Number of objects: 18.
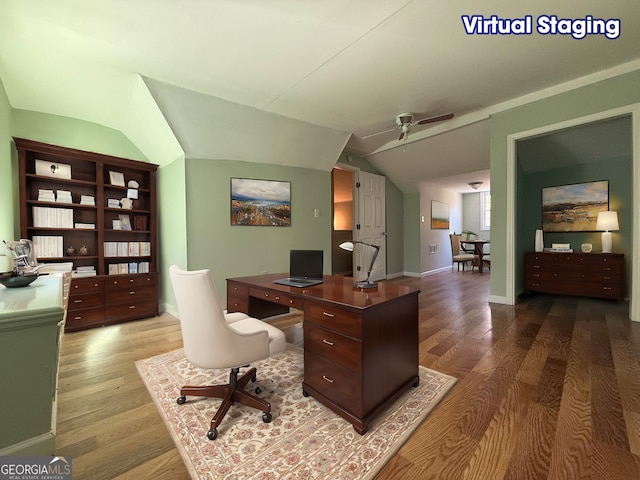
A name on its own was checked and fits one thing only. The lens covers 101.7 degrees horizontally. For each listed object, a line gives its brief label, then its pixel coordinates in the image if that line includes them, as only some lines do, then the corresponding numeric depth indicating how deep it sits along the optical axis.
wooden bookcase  3.08
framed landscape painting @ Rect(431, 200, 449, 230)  7.35
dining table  7.16
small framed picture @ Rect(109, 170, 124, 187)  3.57
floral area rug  1.25
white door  5.70
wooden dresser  3.98
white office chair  1.41
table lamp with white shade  4.11
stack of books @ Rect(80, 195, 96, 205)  3.34
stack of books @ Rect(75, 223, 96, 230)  3.33
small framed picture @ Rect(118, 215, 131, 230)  3.71
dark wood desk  1.45
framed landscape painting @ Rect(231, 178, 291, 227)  3.87
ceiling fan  3.69
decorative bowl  1.54
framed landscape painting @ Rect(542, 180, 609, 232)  4.48
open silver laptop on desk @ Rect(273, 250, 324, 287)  2.18
